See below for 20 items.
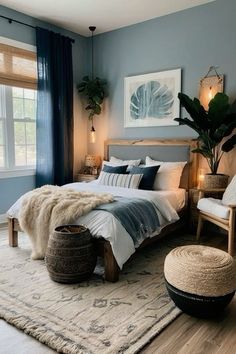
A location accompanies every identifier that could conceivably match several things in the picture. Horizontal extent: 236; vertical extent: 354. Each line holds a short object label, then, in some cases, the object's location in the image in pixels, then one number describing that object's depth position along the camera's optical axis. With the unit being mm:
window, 4191
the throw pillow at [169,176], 4008
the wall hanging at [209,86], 3928
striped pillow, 3859
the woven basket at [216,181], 3756
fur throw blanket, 2828
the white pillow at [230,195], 3274
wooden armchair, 3119
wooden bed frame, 2588
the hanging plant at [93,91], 4969
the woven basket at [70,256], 2461
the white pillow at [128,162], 4508
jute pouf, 1981
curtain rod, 4104
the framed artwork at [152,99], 4348
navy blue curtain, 4539
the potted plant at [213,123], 3574
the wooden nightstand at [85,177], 4932
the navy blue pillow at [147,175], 3908
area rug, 1830
